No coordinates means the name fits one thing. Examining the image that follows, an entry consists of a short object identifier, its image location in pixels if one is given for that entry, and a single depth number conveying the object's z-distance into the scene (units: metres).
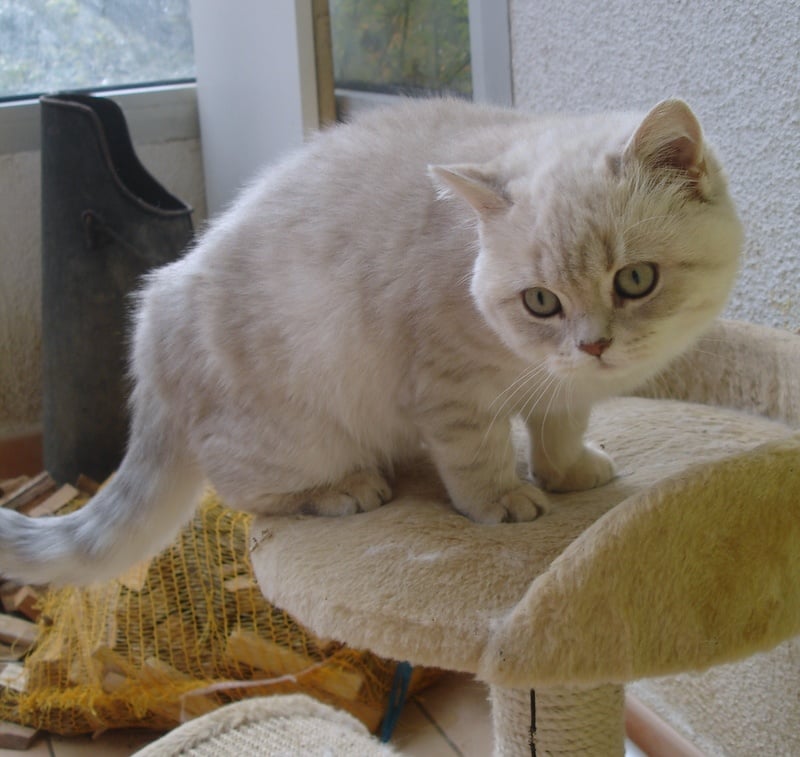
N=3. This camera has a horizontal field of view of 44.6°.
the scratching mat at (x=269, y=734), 1.38
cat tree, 0.92
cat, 1.07
